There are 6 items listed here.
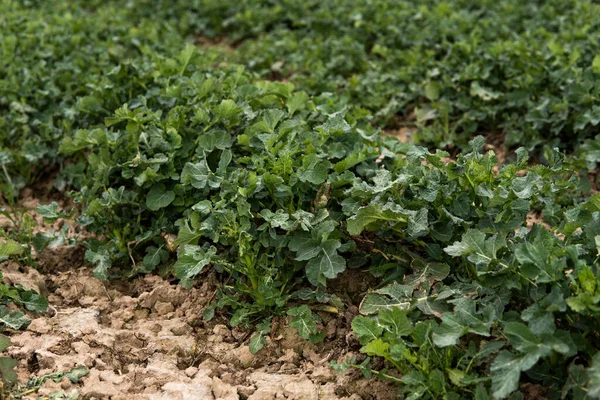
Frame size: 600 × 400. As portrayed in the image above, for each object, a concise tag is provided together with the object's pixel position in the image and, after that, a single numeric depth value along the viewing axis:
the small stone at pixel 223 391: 2.75
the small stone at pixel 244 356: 2.99
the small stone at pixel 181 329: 3.15
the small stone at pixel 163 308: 3.31
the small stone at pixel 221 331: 3.13
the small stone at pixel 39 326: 3.04
